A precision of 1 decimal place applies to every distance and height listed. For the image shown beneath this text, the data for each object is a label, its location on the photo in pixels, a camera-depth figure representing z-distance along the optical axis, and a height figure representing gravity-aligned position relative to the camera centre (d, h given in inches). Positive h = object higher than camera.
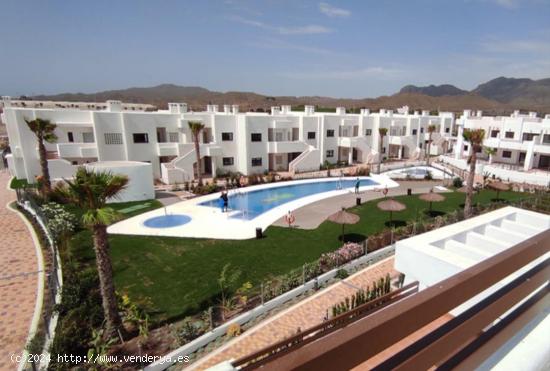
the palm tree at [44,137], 871.9 -70.7
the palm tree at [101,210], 341.4 -107.0
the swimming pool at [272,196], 938.2 -294.8
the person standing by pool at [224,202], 887.9 -256.3
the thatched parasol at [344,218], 606.9 -210.1
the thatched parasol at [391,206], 686.5 -211.8
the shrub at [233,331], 378.5 -263.0
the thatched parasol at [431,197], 793.6 -222.9
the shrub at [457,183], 1205.1 -285.5
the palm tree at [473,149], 765.0 -104.9
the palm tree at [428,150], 1691.2 -232.4
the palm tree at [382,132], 1578.7 -116.8
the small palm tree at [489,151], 1260.5 -174.3
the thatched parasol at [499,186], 944.9 -236.1
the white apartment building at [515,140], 1453.0 -160.4
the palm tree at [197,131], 1155.3 -74.5
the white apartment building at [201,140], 1164.5 -126.6
